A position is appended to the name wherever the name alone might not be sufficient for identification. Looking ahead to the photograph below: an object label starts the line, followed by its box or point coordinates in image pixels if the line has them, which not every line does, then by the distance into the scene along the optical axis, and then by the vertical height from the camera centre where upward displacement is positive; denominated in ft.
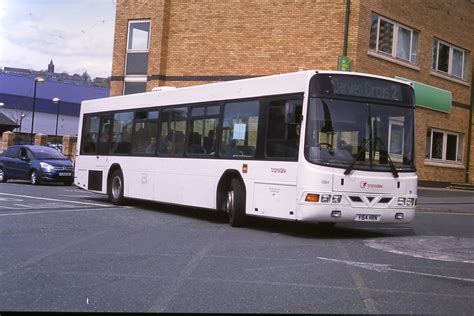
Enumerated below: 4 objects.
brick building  70.59 +16.02
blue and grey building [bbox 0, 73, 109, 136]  273.95 +25.31
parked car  73.26 -1.53
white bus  32.24 +1.33
